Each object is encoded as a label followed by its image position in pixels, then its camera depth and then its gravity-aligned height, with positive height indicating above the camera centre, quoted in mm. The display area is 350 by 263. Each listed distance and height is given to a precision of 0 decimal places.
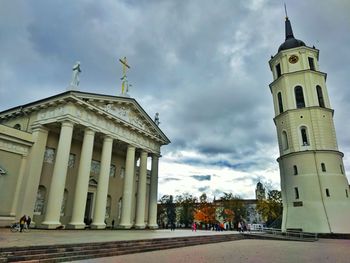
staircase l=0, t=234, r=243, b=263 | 7512 -1266
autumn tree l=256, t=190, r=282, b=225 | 49469 +1979
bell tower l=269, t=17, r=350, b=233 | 27172 +7820
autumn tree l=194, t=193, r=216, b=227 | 67875 +726
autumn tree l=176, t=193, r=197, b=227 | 69875 +1700
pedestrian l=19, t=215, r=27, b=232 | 14953 -513
